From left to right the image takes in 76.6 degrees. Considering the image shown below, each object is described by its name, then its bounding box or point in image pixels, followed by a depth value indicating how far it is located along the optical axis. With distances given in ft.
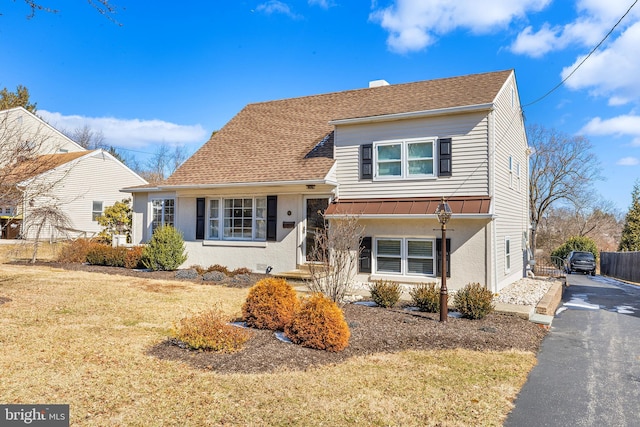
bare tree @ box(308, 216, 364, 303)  28.25
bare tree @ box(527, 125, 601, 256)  132.87
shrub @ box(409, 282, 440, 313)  29.60
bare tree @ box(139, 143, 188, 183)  174.91
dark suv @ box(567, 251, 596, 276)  92.38
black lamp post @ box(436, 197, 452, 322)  26.50
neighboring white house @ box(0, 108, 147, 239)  80.59
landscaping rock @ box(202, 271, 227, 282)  42.15
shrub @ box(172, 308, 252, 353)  18.95
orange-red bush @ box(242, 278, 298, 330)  23.27
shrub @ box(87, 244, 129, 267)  50.08
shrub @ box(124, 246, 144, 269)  48.55
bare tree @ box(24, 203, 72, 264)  46.52
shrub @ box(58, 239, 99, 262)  53.72
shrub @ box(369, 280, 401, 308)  30.96
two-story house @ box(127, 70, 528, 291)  37.91
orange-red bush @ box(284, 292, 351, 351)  20.07
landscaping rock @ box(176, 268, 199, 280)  43.29
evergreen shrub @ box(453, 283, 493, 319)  27.35
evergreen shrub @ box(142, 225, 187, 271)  46.52
